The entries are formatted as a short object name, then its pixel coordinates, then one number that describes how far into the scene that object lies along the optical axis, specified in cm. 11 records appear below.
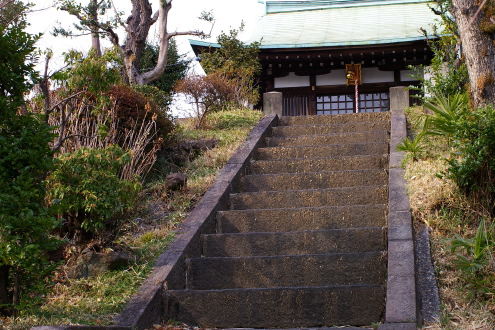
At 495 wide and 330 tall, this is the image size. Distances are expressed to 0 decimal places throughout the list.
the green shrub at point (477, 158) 541
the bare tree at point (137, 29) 1295
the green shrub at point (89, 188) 550
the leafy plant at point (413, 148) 677
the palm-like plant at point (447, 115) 629
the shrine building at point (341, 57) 1338
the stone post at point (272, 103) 1051
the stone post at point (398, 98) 1014
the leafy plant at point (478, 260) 435
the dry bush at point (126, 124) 750
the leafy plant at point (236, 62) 1227
